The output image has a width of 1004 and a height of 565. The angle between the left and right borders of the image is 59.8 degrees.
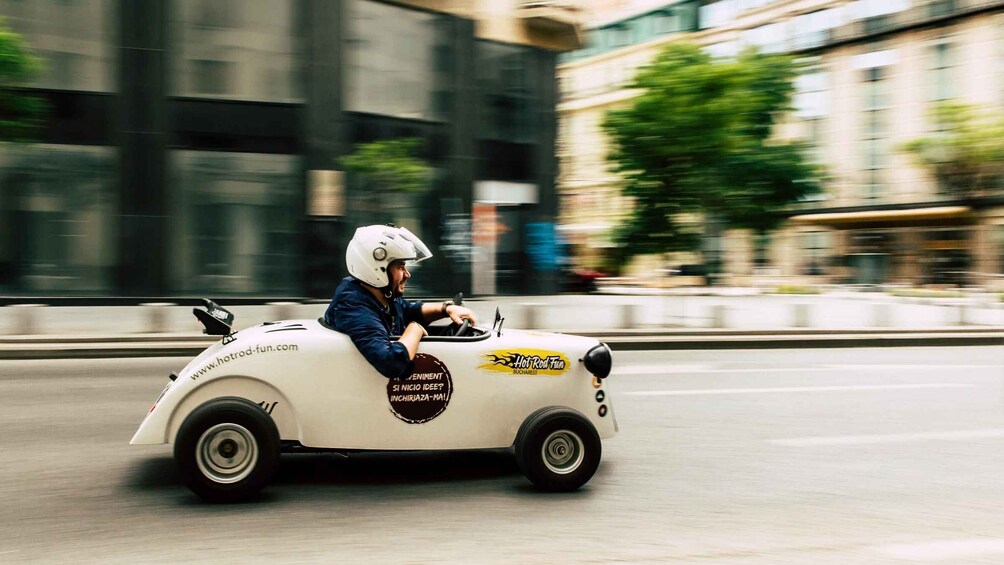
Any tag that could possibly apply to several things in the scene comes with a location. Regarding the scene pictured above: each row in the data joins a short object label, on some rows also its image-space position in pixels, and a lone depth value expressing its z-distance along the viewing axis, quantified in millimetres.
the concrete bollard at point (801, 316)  15820
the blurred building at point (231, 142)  17453
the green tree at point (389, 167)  17266
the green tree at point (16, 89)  13469
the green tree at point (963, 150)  37625
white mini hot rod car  4477
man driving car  4547
